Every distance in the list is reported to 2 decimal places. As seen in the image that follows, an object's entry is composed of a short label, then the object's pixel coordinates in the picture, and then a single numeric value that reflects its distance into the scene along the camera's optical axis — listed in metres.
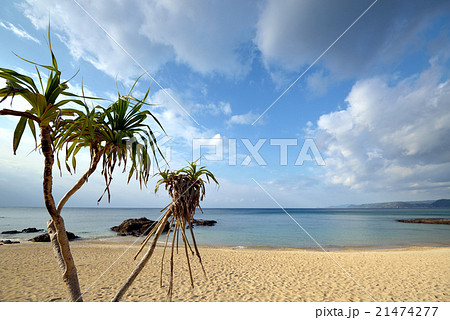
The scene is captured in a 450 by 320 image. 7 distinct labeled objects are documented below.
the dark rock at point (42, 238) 18.38
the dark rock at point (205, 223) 38.44
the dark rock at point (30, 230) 26.66
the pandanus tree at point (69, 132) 2.18
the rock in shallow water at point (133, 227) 25.09
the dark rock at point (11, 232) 26.03
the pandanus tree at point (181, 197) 3.04
